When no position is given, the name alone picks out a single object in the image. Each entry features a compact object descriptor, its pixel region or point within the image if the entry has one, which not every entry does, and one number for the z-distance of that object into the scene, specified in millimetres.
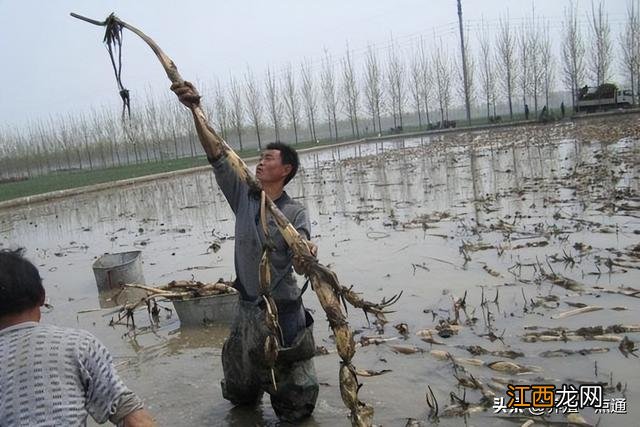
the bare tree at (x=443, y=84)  48594
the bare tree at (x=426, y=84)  49906
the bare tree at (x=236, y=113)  47406
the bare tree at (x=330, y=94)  51438
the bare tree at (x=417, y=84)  50250
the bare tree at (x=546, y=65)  43338
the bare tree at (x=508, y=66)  43438
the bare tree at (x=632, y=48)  38188
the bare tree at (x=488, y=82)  46116
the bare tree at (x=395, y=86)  50562
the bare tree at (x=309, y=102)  50875
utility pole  42159
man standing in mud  3268
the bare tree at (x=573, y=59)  40875
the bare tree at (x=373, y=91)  50297
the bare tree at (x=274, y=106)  48469
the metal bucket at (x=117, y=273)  6691
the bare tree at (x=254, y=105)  47875
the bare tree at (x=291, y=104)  49769
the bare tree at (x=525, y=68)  43438
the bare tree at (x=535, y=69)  42875
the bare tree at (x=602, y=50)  39906
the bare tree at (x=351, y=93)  50156
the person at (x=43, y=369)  1755
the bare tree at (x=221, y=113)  47016
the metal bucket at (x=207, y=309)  5309
